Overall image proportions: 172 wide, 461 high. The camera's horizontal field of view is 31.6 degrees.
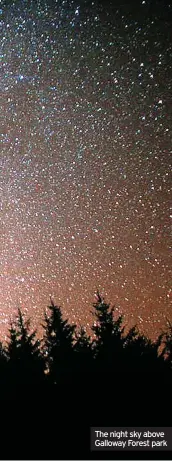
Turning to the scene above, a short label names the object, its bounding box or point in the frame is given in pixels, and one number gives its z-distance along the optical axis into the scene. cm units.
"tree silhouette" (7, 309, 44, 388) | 1112
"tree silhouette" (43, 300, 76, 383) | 1270
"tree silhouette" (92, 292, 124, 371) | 1211
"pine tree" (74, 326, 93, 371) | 1234
